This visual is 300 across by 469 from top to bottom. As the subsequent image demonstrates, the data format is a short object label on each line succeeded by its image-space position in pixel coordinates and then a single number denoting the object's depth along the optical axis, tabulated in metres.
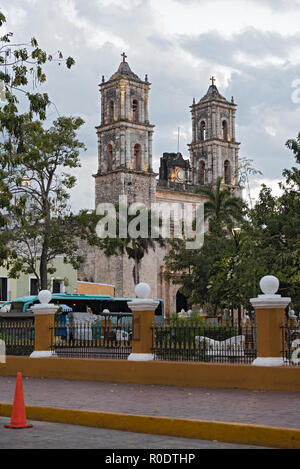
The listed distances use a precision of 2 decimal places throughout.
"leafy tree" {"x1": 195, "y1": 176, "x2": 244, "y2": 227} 52.47
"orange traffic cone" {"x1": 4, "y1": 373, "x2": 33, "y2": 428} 9.33
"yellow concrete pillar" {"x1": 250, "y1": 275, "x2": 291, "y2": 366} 13.09
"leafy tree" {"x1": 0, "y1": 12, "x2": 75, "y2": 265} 14.82
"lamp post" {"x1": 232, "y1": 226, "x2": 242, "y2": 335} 28.14
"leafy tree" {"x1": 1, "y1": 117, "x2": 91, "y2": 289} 29.03
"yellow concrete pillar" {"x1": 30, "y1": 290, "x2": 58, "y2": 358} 17.00
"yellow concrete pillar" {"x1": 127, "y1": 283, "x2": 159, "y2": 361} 14.91
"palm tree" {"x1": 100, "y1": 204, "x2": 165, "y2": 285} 51.72
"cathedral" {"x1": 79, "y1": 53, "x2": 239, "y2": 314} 58.66
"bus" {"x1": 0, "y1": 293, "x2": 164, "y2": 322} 37.84
